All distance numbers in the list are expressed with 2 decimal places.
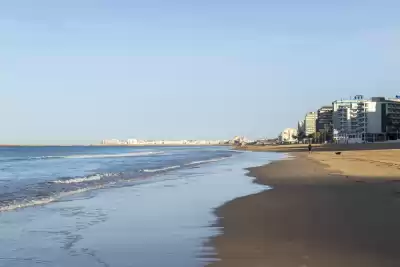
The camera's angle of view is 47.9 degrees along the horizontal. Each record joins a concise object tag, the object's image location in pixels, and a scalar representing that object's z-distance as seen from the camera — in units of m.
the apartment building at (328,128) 185.77
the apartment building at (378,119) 150.25
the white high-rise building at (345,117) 168.98
